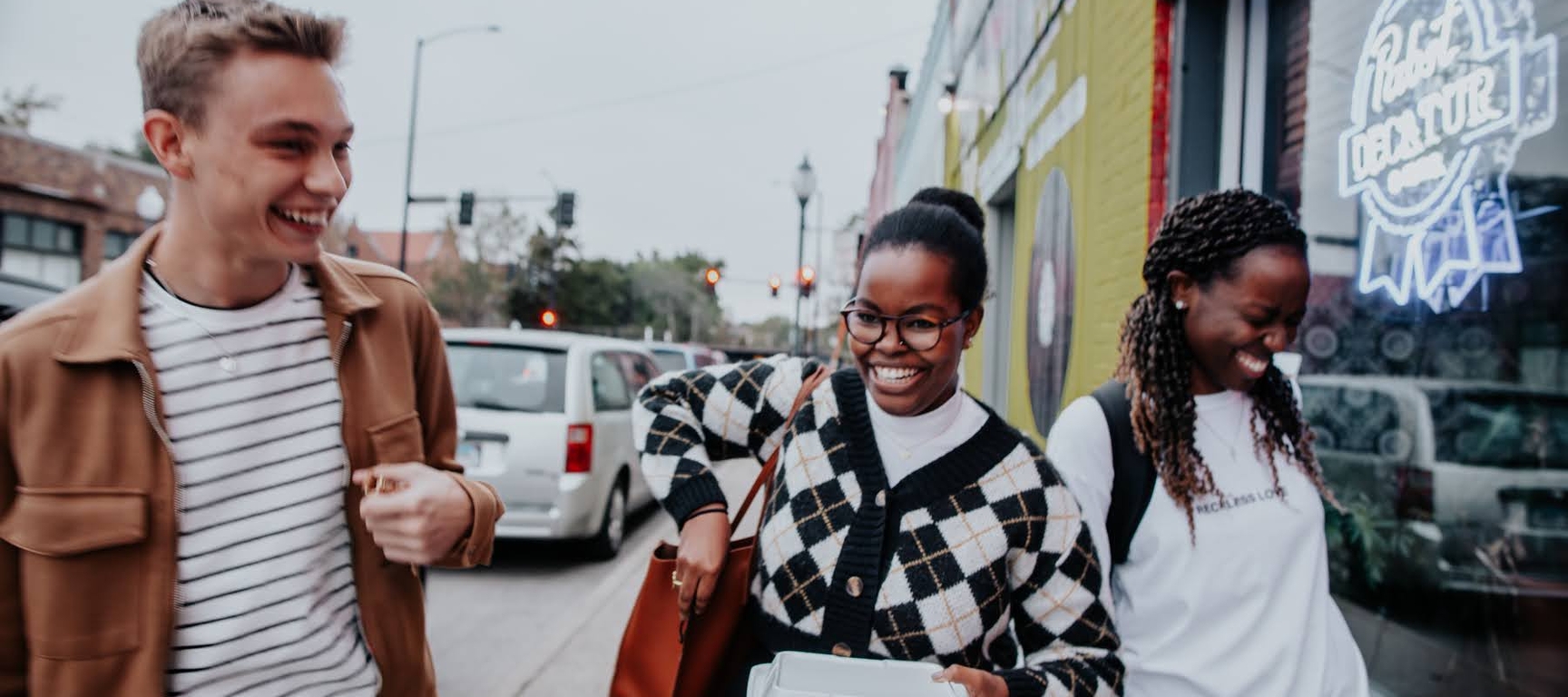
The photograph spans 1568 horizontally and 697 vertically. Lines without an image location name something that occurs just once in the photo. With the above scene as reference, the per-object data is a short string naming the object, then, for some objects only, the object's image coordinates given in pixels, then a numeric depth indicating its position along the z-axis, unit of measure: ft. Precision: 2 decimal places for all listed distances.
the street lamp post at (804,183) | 50.31
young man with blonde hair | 4.07
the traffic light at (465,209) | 70.64
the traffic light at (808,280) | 53.06
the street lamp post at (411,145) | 69.05
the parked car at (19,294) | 11.66
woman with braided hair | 5.09
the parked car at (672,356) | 45.93
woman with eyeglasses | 4.73
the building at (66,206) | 74.84
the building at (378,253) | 138.07
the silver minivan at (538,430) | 19.16
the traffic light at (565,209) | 70.44
